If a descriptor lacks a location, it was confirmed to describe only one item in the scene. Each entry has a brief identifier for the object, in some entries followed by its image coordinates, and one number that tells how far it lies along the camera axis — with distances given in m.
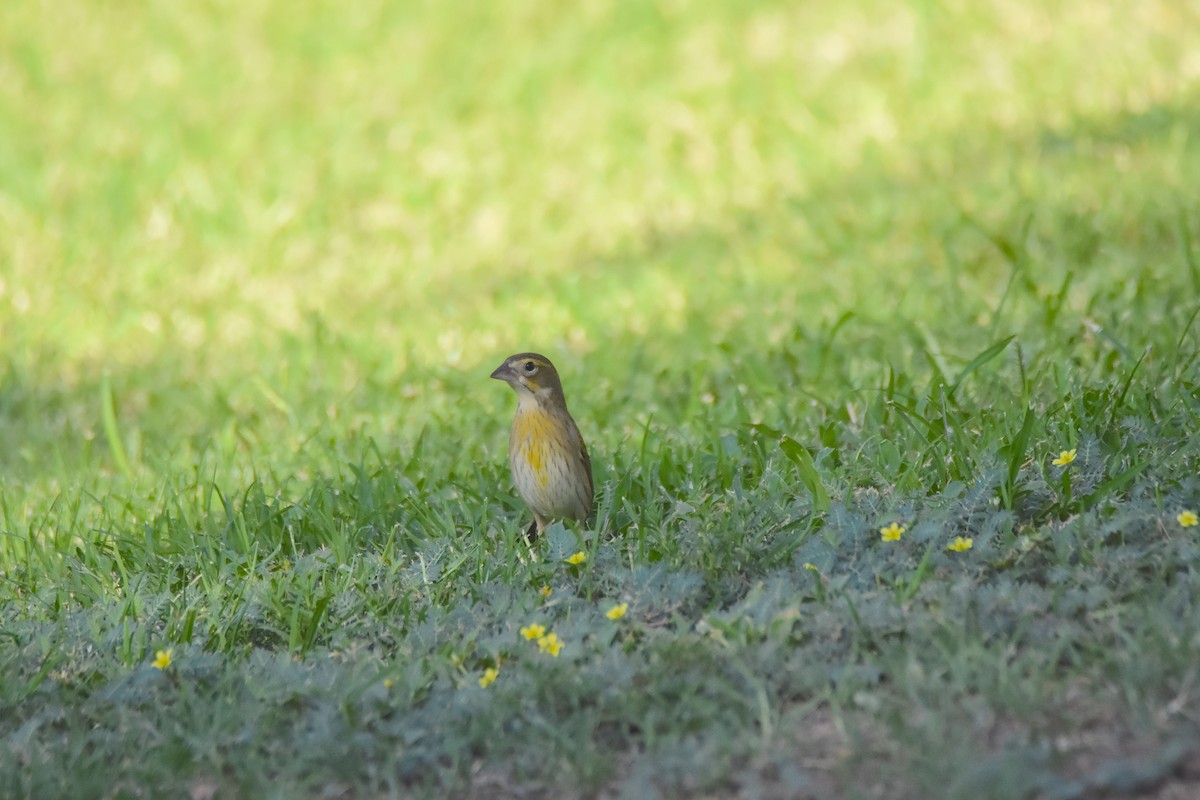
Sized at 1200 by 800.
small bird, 9.19
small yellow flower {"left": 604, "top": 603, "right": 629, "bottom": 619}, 7.72
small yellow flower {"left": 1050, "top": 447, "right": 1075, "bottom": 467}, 8.44
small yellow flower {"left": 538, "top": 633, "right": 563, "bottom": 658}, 7.61
